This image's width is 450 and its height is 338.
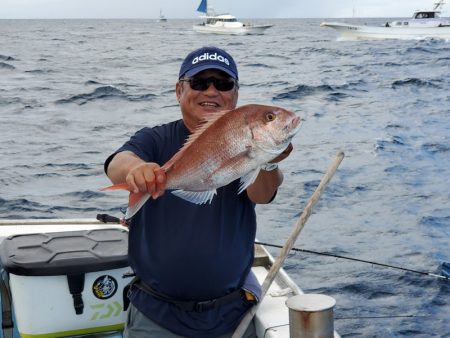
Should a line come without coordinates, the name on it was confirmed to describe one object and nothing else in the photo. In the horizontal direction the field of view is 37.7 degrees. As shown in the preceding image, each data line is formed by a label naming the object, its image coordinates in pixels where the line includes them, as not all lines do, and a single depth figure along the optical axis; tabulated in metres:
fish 2.48
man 3.04
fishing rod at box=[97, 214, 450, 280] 5.06
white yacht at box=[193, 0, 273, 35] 75.75
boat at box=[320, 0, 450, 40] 56.75
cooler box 3.94
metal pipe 3.30
